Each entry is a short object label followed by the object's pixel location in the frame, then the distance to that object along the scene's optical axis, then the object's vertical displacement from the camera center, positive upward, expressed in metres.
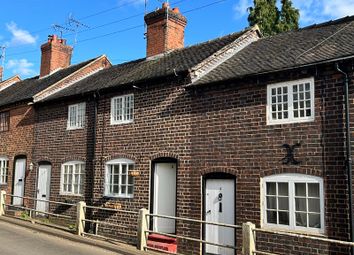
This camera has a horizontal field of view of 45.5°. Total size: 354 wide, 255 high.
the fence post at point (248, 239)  8.48 -1.17
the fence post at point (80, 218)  13.06 -1.21
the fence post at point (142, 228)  11.00 -1.27
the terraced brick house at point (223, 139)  9.81 +1.20
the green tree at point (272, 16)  25.45 +10.00
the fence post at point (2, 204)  17.22 -1.07
